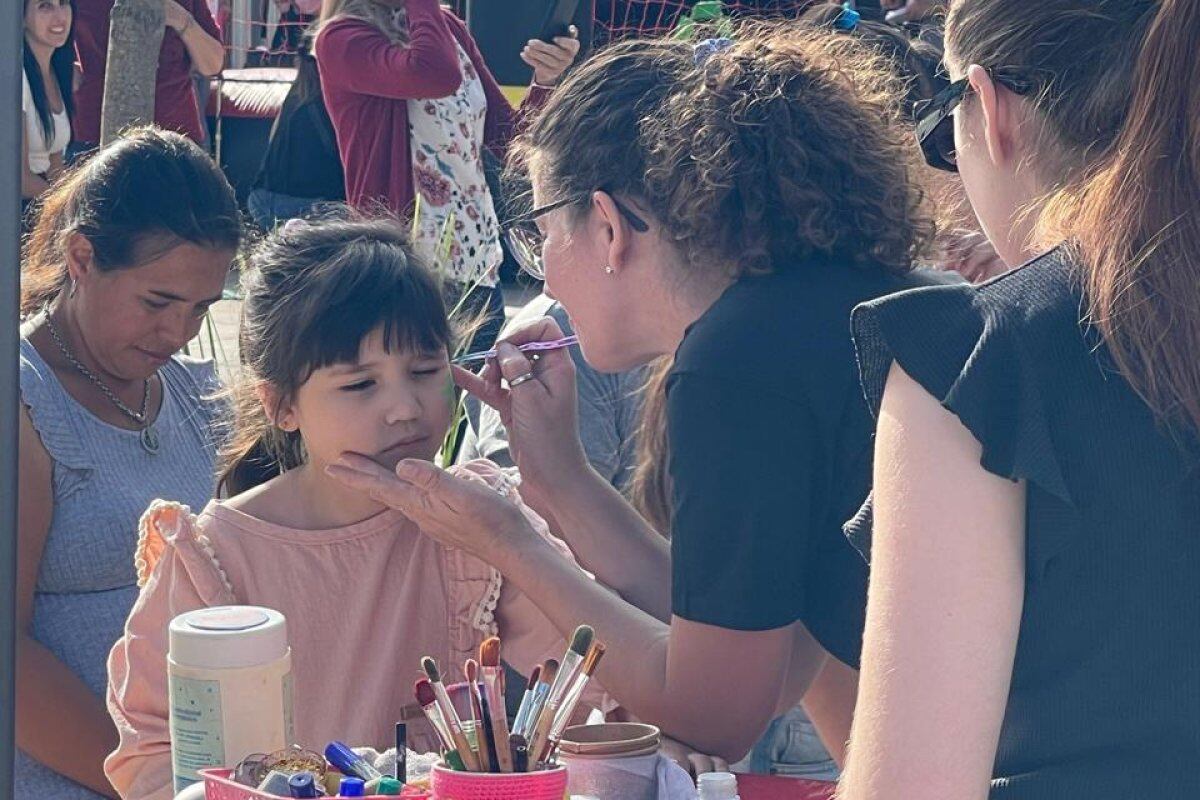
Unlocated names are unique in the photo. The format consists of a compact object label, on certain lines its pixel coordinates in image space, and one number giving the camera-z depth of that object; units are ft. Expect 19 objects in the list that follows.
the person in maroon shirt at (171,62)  24.94
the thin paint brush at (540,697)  9.18
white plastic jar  9.35
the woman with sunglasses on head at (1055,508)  8.29
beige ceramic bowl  9.58
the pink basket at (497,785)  9.00
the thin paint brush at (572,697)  9.16
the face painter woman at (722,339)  10.20
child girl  11.10
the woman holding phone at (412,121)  20.82
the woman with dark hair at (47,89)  24.18
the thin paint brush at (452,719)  9.07
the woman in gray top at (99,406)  12.01
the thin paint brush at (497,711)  9.06
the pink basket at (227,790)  9.10
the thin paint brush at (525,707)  9.21
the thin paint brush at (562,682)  9.11
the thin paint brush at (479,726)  9.06
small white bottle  9.55
